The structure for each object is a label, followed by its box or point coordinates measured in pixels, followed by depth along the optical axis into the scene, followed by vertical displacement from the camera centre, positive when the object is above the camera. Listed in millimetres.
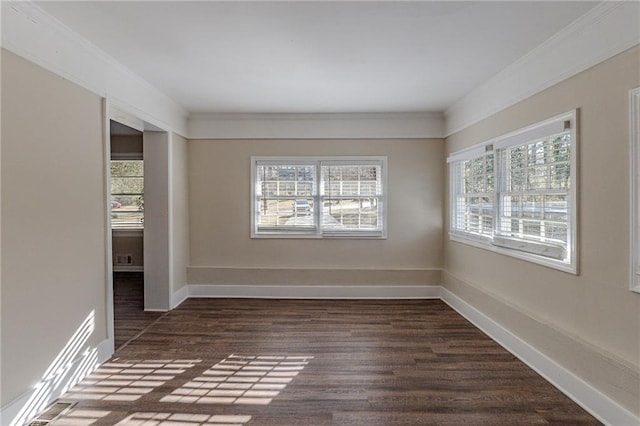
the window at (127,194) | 6641 +334
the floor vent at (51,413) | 2252 -1335
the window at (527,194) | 2666 +133
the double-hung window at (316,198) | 5121 +179
